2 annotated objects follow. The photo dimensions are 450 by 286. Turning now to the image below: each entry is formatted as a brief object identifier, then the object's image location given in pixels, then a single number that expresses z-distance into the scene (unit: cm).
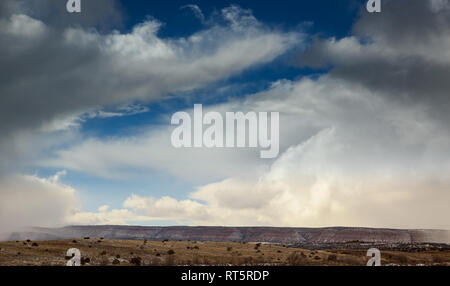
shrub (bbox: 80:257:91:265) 4912
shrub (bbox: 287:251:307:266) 5522
